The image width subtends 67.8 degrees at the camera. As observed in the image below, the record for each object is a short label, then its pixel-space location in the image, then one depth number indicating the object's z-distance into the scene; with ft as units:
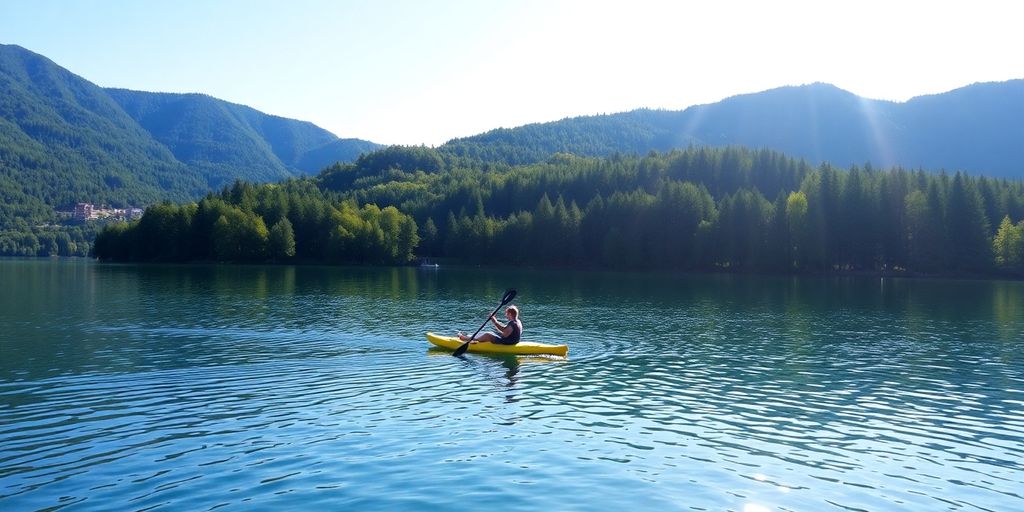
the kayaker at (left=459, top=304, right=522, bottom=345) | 110.63
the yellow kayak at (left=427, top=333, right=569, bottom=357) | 107.65
